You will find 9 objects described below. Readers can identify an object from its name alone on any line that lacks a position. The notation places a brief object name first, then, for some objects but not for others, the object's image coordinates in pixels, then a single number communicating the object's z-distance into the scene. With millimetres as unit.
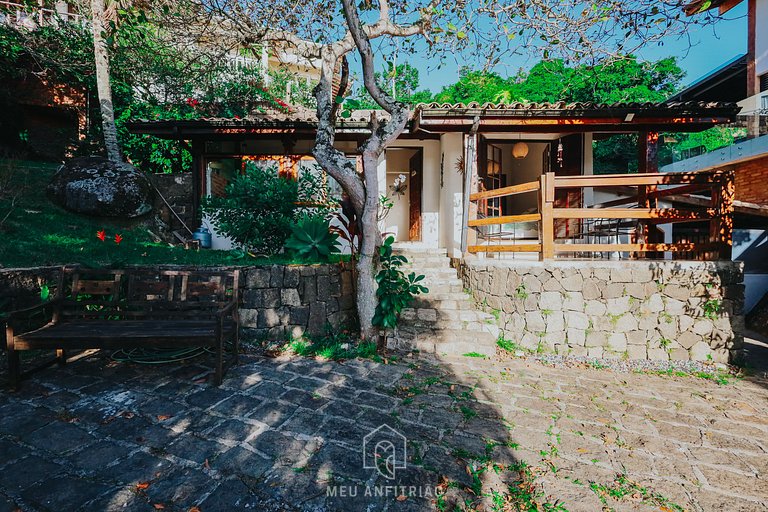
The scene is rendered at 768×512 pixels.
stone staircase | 4402
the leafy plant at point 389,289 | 4289
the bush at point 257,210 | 5051
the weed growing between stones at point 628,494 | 1964
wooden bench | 2920
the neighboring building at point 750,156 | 7664
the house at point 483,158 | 5691
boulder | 6385
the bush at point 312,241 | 4531
